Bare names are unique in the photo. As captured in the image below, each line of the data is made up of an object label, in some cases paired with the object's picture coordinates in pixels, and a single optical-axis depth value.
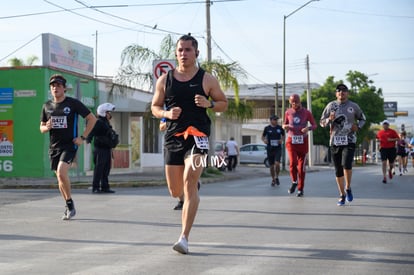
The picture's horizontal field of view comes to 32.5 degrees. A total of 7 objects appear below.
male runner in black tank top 6.93
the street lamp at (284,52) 38.71
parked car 43.25
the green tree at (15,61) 38.34
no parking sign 17.72
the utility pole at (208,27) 26.62
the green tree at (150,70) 24.80
